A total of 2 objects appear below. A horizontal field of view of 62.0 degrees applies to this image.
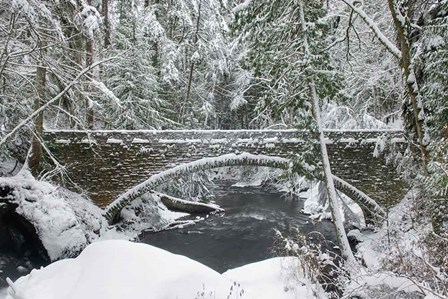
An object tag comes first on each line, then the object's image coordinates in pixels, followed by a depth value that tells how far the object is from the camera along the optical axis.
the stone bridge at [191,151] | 11.00
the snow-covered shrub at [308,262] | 5.62
